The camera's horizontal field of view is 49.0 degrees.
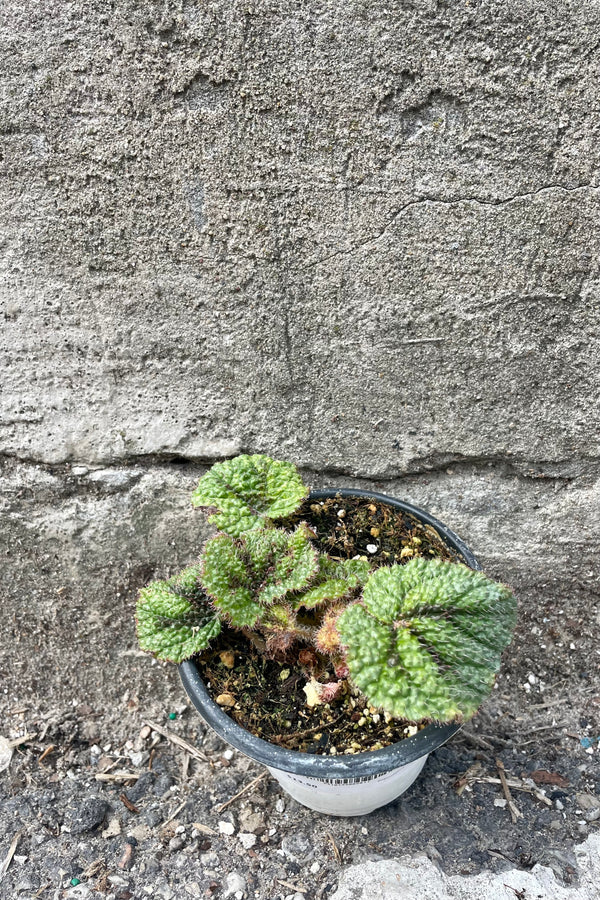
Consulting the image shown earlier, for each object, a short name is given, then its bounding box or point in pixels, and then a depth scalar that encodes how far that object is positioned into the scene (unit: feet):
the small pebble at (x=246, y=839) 0.94
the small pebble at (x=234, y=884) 0.89
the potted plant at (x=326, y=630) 0.67
